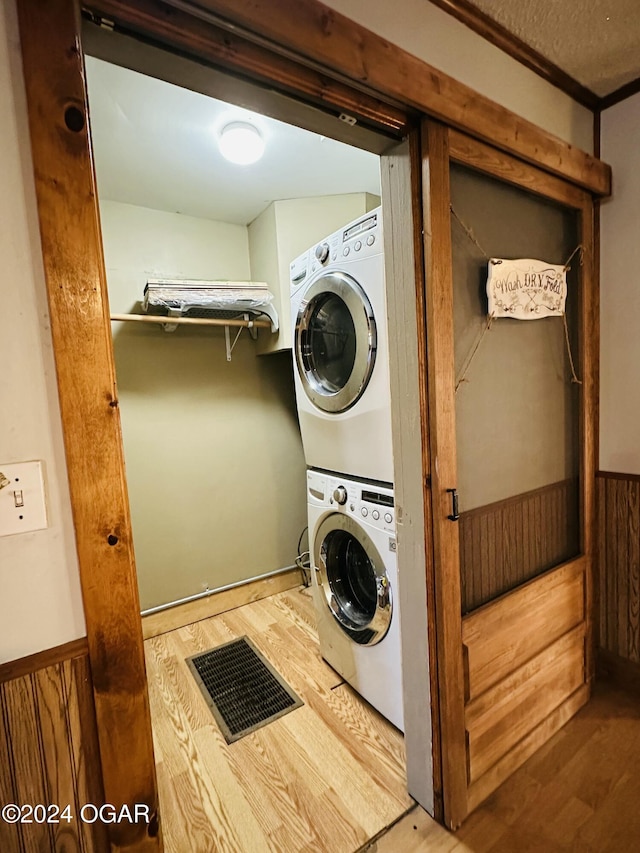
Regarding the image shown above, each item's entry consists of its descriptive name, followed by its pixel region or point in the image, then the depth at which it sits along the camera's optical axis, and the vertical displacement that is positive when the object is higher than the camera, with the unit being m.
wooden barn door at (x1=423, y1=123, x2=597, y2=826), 1.14 -0.29
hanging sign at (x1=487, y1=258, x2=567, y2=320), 1.27 +0.31
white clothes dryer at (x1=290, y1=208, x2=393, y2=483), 1.38 +0.16
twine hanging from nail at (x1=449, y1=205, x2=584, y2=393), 1.22 +0.18
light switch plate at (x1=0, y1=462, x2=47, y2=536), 0.65 -0.15
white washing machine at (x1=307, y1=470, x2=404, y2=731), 1.47 -0.83
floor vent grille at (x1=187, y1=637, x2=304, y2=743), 1.68 -1.36
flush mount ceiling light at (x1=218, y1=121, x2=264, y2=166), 1.55 +1.03
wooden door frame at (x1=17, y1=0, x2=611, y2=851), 0.64 +0.25
